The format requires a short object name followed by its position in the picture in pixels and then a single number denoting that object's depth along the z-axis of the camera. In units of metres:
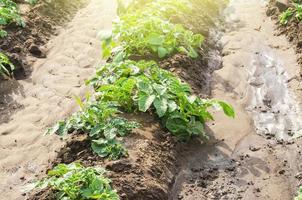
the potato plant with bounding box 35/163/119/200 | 3.66
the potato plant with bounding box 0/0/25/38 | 7.33
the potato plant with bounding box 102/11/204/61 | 6.22
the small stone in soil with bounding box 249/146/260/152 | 5.01
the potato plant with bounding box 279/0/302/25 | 7.77
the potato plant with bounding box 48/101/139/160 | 4.45
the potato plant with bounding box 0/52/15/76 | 6.35
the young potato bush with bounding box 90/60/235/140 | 4.96
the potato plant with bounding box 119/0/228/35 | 7.52
